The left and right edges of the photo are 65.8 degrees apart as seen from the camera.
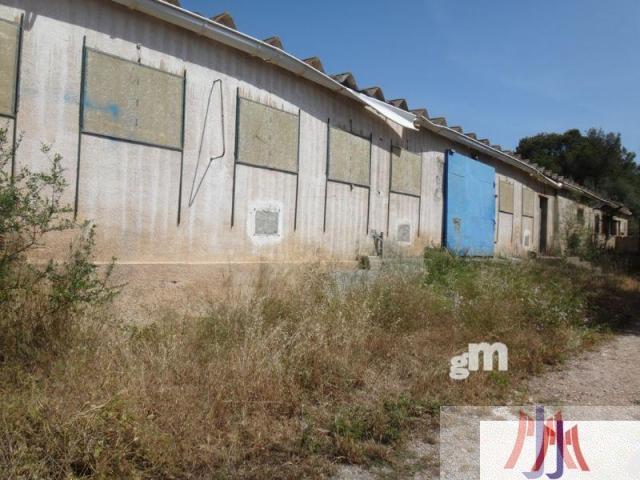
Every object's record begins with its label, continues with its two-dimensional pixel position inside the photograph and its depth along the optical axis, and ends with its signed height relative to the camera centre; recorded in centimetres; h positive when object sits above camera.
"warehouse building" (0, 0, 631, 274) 426 +121
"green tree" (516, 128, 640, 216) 3134 +692
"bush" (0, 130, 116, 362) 322 -35
